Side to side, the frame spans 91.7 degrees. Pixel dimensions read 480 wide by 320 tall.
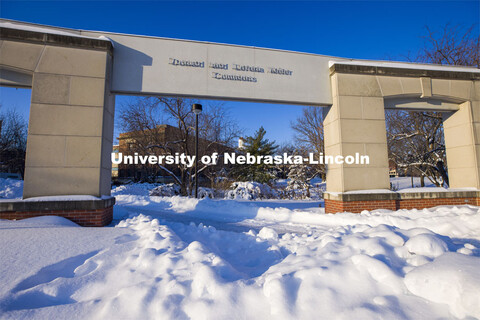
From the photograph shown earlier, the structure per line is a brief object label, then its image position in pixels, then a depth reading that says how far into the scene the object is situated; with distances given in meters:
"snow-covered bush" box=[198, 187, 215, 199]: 16.52
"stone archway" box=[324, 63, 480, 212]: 8.01
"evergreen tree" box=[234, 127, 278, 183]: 23.72
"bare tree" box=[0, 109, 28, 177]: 23.34
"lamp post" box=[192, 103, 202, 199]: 12.78
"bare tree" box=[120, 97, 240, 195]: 16.95
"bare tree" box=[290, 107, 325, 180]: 23.42
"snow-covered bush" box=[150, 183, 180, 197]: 17.81
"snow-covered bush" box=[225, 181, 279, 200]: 16.48
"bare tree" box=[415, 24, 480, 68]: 12.06
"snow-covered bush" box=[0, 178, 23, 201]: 15.55
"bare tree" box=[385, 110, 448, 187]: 13.40
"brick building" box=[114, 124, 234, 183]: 17.48
